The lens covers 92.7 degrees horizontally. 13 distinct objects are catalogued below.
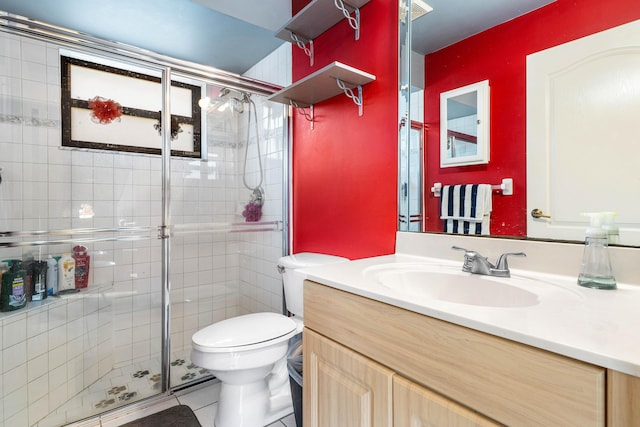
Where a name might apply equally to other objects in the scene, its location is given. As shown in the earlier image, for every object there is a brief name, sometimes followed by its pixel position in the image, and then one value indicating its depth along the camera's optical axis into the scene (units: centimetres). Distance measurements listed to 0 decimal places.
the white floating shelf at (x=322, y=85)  133
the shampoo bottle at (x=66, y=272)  159
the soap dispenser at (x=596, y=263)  75
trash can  121
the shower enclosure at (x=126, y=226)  144
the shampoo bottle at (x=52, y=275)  155
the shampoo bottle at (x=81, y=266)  163
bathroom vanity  43
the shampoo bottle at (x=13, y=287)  144
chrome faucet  91
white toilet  128
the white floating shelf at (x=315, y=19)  147
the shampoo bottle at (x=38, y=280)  151
